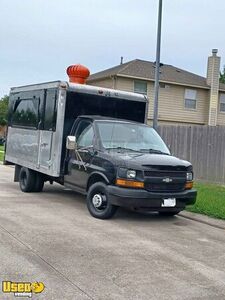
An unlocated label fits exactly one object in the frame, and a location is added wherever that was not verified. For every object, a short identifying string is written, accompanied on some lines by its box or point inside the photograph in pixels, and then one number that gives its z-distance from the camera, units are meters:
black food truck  8.33
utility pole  15.91
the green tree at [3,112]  54.42
